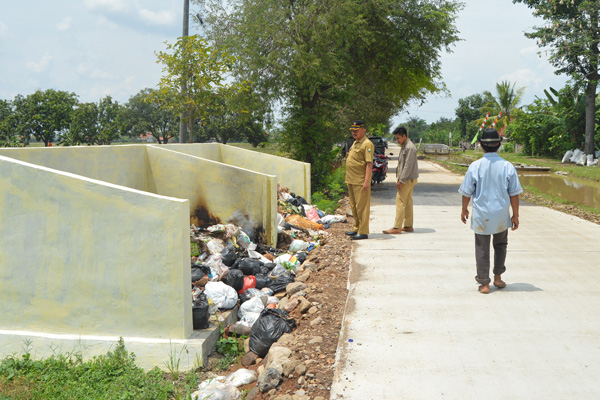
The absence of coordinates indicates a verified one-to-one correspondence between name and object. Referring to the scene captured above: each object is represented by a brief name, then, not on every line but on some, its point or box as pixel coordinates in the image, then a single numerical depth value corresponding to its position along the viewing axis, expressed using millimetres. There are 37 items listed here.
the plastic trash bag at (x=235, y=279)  6770
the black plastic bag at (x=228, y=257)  7504
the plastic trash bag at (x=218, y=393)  4246
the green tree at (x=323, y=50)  15281
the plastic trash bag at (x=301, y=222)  10342
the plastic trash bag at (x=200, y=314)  5391
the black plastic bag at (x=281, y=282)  6969
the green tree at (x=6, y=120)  51244
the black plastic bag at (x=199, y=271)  6629
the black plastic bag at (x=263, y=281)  7020
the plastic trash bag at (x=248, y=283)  6886
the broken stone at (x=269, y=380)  4206
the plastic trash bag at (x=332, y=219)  11275
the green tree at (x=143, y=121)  79112
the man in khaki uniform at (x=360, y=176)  8352
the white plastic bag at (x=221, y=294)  6094
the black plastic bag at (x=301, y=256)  8405
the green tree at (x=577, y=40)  30828
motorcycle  18312
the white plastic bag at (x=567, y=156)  34719
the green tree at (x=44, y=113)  58375
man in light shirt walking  5566
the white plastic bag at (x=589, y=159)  31234
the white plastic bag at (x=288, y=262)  7941
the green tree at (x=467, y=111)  79875
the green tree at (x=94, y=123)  56375
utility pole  17484
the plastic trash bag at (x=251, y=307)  6281
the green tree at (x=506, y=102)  55531
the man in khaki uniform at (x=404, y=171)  8836
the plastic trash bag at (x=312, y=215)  11334
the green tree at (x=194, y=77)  16109
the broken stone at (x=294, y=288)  6613
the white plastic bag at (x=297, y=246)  8976
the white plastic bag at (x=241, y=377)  4578
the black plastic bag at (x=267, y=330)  5172
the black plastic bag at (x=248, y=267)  7305
